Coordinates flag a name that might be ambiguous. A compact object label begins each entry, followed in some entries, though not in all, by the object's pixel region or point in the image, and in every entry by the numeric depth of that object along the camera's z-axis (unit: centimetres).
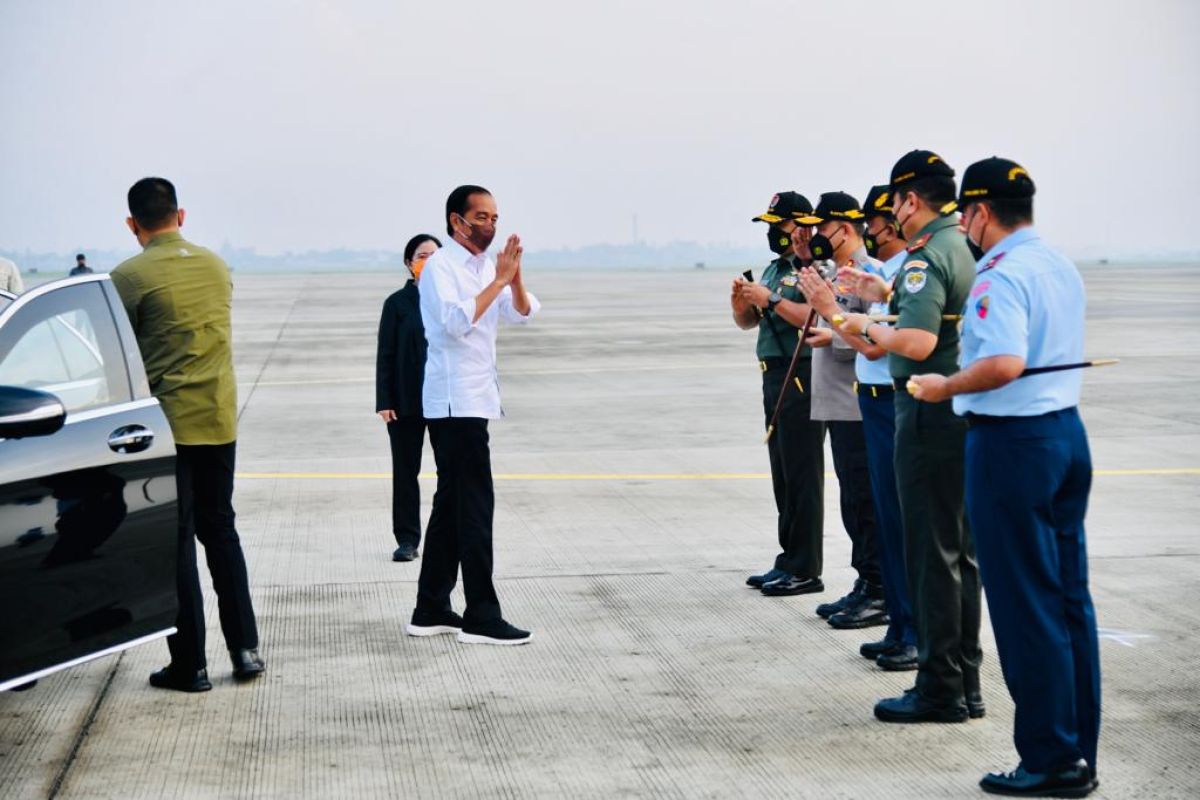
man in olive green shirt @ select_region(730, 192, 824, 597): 741
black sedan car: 461
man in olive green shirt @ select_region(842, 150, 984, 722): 525
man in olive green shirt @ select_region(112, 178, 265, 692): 579
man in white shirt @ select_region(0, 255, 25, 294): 952
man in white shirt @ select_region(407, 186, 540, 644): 650
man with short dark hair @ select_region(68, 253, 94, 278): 2592
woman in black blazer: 867
